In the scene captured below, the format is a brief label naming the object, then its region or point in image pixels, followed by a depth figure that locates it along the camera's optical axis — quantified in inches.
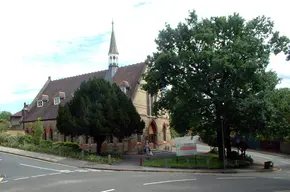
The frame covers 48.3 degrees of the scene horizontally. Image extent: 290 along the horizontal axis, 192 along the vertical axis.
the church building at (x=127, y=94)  1638.8
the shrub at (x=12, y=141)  1529.3
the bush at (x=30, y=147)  1385.3
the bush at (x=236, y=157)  1319.3
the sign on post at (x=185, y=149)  1181.7
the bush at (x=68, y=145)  1406.0
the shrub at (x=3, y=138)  1614.2
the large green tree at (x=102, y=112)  1274.6
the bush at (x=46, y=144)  1430.9
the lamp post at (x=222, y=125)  1117.0
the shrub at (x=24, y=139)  1544.5
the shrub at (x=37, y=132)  1472.7
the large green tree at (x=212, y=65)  1096.8
